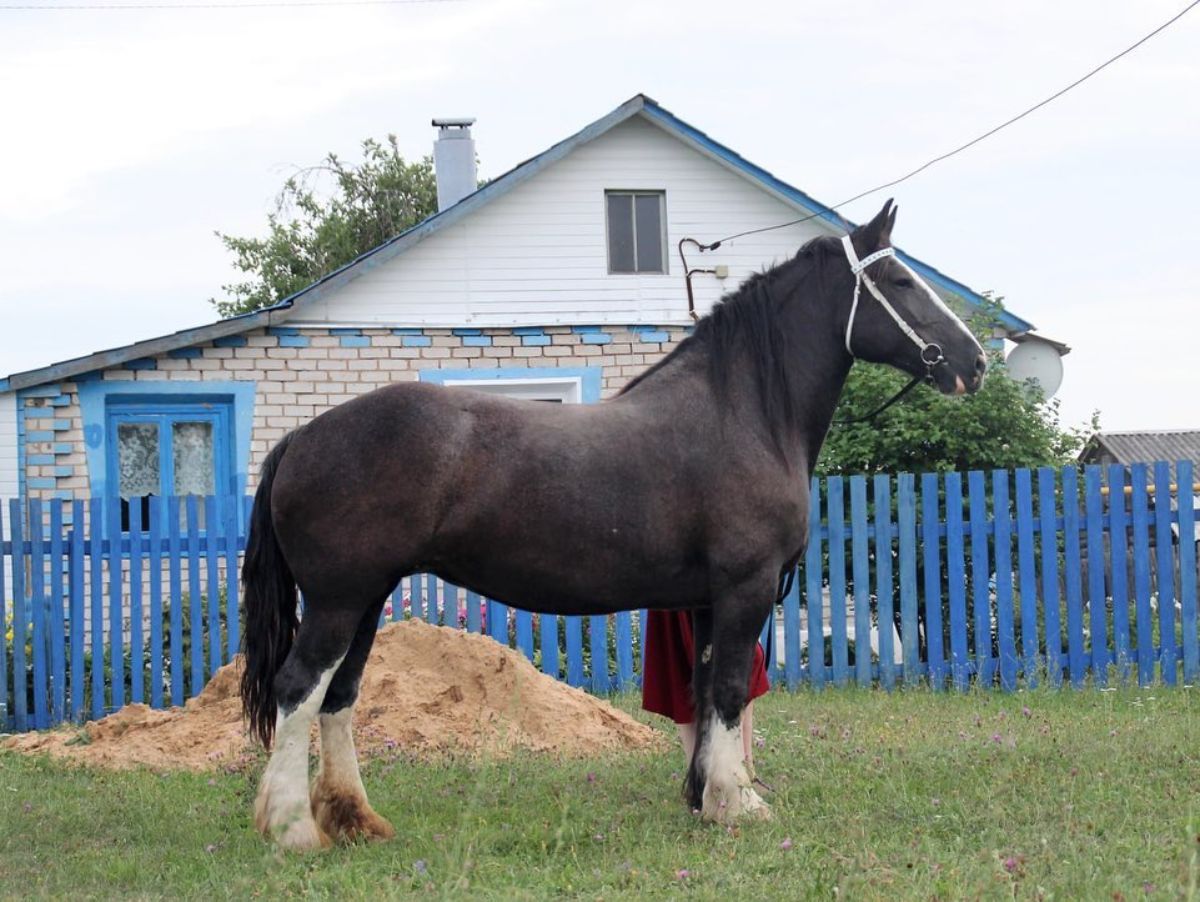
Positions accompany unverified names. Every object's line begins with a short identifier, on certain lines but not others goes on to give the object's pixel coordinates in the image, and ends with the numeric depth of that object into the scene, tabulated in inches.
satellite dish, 566.6
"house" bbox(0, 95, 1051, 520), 512.7
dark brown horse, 196.4
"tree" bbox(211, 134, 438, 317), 1262.3
